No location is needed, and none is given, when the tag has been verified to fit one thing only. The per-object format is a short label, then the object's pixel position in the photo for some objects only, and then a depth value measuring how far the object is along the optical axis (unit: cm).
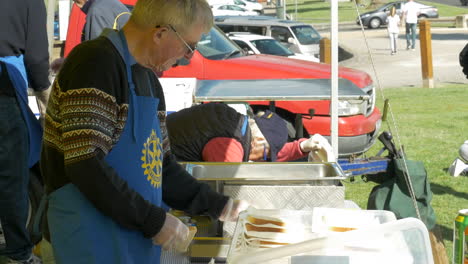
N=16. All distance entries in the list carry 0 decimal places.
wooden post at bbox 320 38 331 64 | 1355
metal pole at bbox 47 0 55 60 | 587
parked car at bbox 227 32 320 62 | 1305
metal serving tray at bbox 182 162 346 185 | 273
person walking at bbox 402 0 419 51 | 2238
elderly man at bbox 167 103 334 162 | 340
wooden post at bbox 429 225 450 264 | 274
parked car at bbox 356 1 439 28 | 3318
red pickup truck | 641
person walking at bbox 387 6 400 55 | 2153
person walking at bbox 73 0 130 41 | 441
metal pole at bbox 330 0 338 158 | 439
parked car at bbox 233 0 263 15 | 3775
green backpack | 356
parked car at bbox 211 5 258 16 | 3216
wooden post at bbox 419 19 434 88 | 1341
